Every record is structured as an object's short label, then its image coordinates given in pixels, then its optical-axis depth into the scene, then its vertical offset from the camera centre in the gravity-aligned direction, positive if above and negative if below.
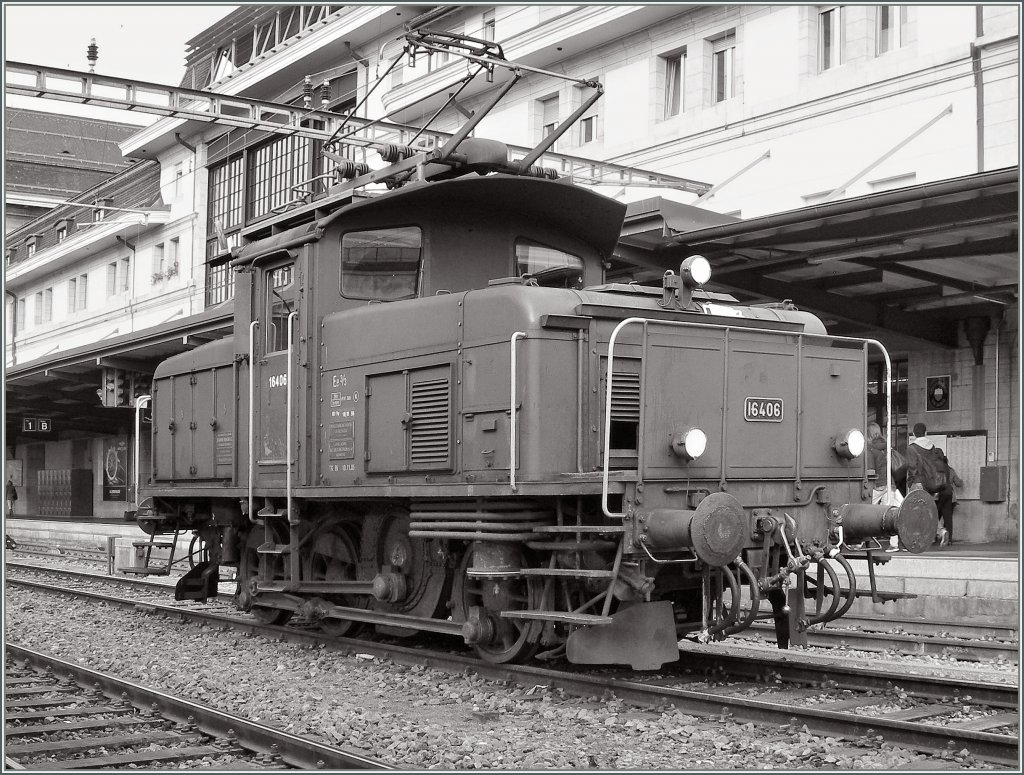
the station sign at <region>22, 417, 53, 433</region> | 32.55 +0.46
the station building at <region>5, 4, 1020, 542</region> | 14.32 +5.06
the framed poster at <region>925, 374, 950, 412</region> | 18.22 +0.77
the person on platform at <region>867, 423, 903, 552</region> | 10.80 -0.23
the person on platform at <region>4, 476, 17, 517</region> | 31.17 -1.43
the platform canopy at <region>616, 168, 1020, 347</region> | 12.30 +2.33
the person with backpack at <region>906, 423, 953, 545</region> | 15.66 -0.42
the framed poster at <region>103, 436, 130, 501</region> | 37.19 -0.86
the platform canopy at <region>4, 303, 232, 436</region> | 20.58 +1.52
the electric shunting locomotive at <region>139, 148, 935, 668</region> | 7.77 +0.05
